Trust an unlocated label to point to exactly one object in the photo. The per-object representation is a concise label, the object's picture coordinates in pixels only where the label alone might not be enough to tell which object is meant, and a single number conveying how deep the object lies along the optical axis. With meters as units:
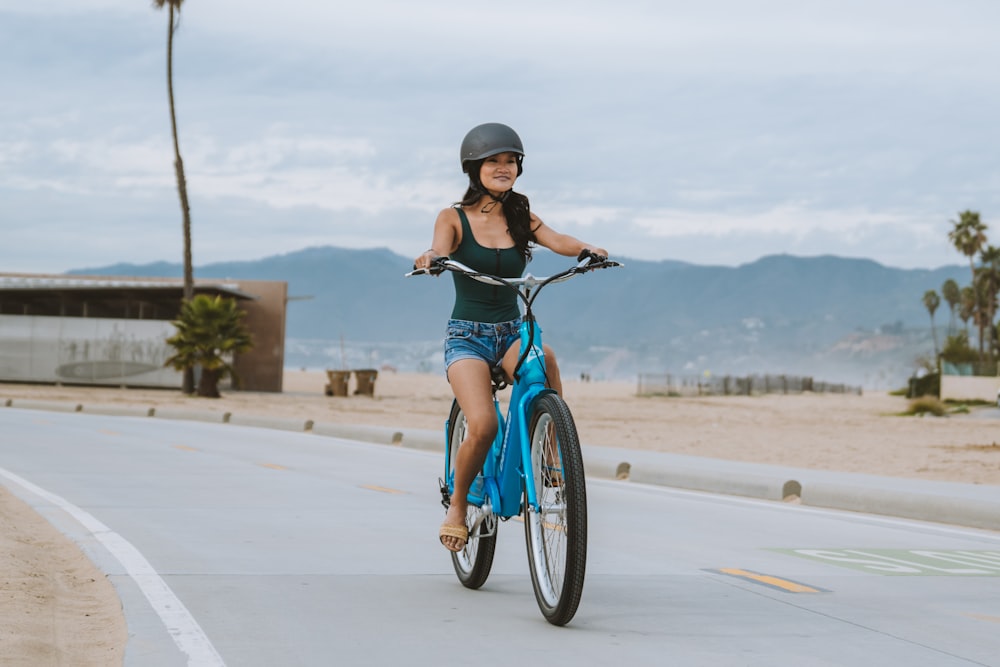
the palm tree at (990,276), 115.88
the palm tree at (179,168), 49.91
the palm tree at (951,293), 163.62
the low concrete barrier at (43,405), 35.88
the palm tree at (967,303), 136.62
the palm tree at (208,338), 46.94
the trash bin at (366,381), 57.72
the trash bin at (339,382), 55.94
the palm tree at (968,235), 109.06
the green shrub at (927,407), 51.59
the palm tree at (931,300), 168.75
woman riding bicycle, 6.57
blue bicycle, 5.85
